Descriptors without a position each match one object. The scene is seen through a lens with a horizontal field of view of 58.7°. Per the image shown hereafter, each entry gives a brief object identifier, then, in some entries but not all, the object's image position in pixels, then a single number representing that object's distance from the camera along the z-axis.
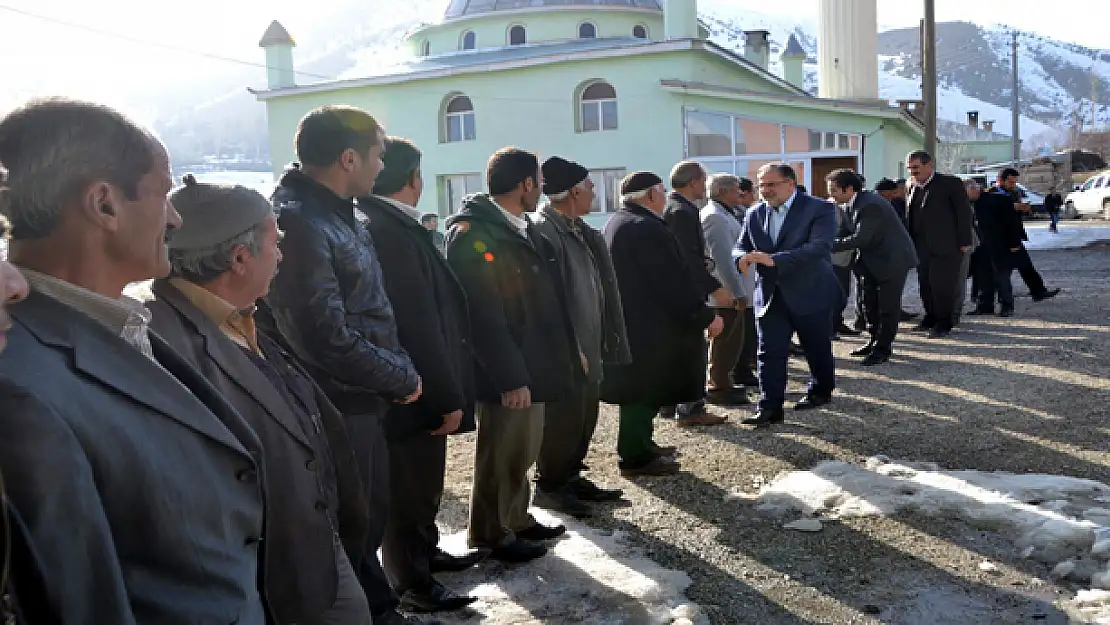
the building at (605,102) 27.27
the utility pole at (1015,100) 52.93
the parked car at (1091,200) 38.88
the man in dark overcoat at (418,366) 3.77
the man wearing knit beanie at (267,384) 2.27
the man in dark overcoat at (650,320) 5.94
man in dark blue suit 7.26
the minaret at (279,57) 36.94
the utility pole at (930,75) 22.98
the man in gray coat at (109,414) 1.40
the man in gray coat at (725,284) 8.16
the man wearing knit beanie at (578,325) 5.23
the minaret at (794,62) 47.16
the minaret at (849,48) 32.50
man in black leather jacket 3.19
